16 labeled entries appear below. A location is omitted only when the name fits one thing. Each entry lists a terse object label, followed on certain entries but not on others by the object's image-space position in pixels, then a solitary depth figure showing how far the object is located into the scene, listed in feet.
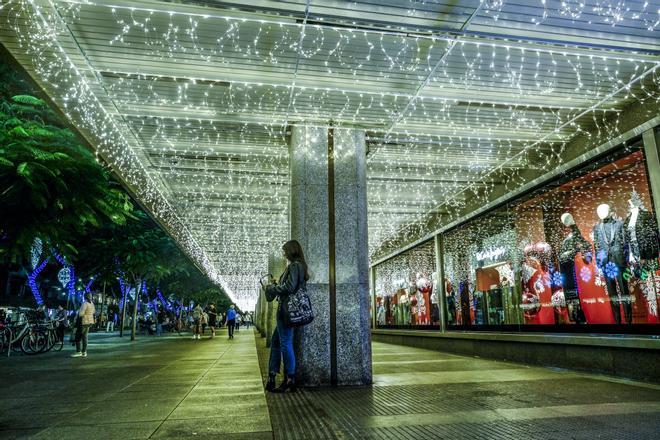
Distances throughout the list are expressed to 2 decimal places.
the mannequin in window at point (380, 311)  64.80
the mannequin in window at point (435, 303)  44.68
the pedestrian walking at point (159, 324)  106.10
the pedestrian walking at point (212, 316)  74.84
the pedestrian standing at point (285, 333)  18.42
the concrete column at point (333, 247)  20.72
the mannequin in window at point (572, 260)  26.55
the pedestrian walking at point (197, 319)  71.46
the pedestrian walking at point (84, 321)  38.14
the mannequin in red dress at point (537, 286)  29.32
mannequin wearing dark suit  23.68
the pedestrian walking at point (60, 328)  49.44
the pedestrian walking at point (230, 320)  69.86
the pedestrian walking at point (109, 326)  101.81
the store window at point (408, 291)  47.16
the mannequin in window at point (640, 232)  21.81
